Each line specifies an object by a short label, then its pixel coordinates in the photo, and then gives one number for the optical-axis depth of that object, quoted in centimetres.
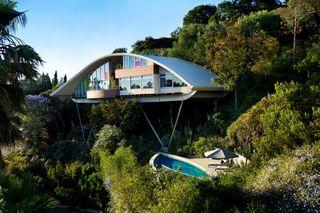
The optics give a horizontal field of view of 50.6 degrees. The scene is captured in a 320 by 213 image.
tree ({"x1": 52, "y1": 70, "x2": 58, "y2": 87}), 3953
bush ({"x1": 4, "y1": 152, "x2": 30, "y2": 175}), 1852
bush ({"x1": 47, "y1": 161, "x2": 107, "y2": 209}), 1484
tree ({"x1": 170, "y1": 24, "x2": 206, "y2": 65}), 2768
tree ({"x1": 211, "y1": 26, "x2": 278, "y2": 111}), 2000
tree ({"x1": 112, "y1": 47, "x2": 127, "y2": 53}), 4390
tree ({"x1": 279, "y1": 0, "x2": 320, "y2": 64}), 1920
